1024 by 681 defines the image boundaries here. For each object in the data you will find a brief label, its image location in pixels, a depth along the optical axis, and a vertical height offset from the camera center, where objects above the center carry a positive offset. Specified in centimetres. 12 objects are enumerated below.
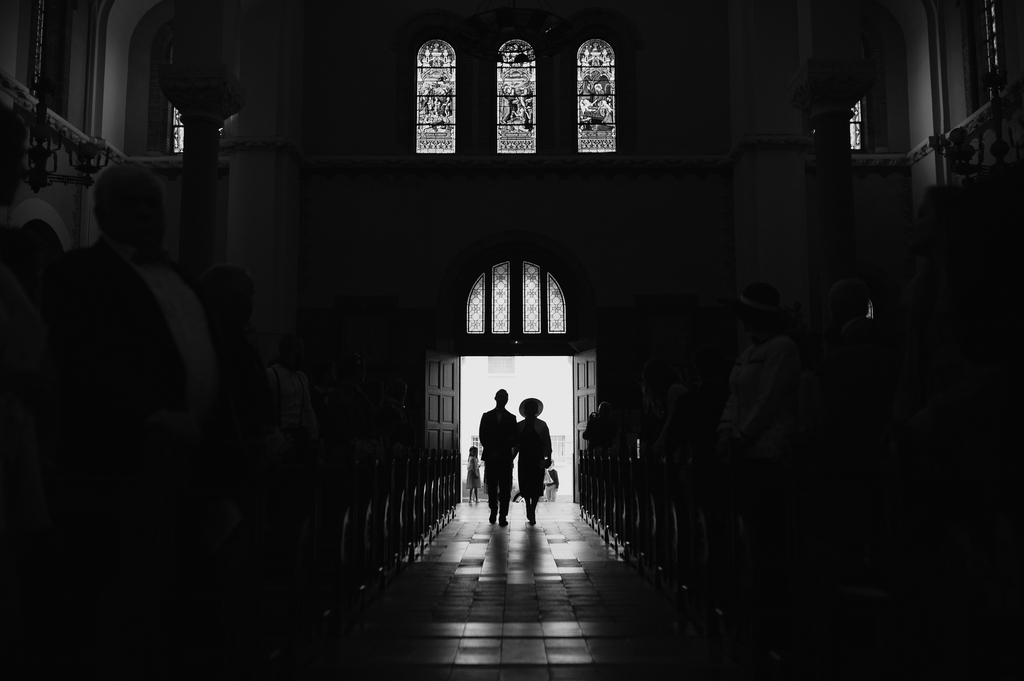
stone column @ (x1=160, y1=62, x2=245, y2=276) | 1112 +327
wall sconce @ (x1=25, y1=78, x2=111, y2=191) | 894 +261
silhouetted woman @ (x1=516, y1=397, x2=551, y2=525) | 1202 -50
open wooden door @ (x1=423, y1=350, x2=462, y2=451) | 1650 +28
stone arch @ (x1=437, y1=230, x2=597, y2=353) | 1666 +244
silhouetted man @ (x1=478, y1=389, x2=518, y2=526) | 1188 -35
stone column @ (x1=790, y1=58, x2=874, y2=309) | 1069 +306
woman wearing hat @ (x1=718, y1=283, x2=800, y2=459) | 468 +18
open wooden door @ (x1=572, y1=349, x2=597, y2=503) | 1652 +47
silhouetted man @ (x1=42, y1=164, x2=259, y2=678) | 251 -3
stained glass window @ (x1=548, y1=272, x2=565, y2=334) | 1716 +197
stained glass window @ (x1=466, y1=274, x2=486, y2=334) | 1719 +197
